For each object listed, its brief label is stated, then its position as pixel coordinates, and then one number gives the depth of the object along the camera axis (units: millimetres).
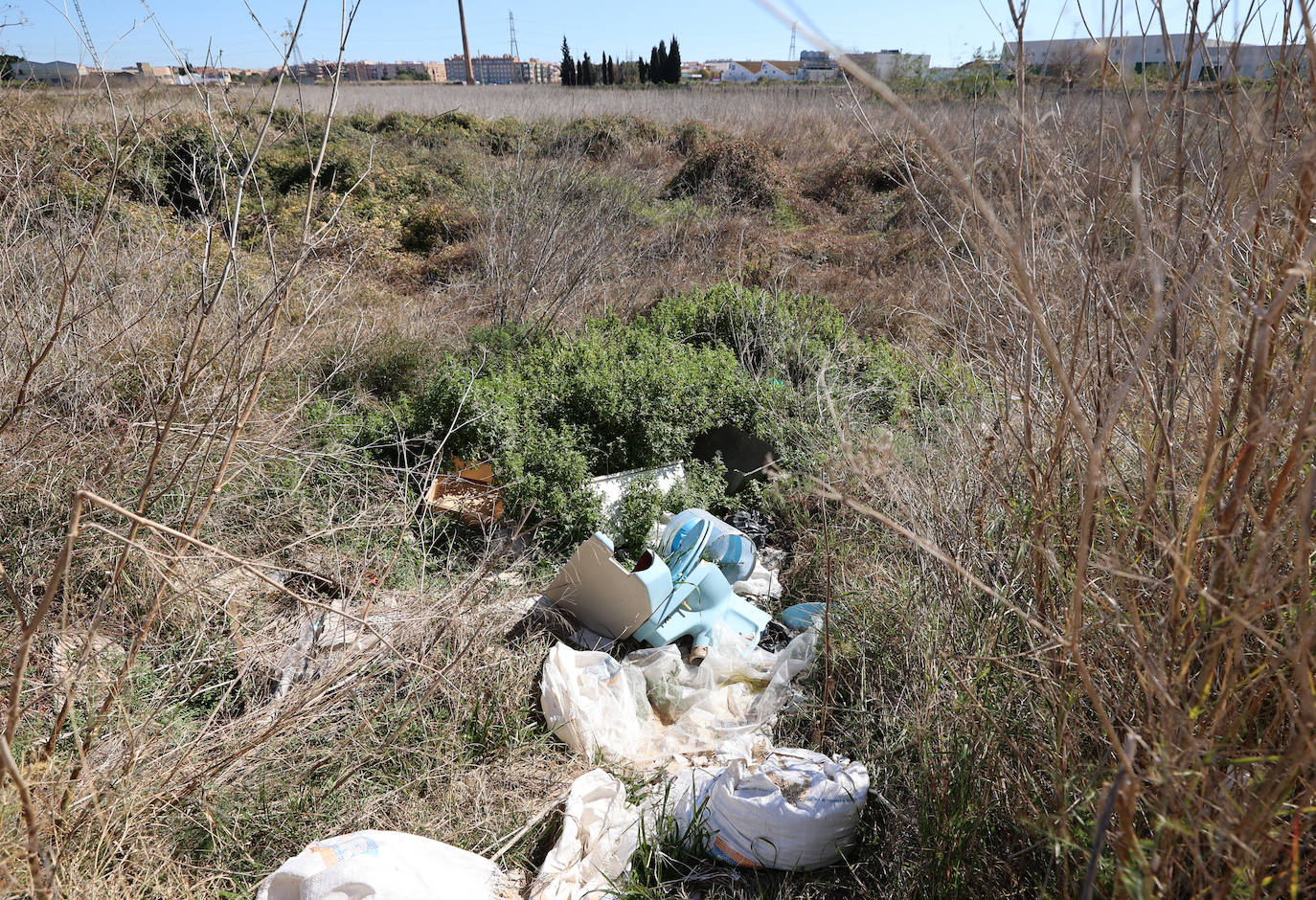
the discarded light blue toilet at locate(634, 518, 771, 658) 3594
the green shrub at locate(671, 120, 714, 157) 15883
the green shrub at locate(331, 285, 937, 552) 4172
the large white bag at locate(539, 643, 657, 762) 3062
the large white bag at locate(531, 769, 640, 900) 2359
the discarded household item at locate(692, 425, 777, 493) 5062
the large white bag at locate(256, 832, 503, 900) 1954
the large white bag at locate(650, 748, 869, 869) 2352
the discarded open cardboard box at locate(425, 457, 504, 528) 4219
